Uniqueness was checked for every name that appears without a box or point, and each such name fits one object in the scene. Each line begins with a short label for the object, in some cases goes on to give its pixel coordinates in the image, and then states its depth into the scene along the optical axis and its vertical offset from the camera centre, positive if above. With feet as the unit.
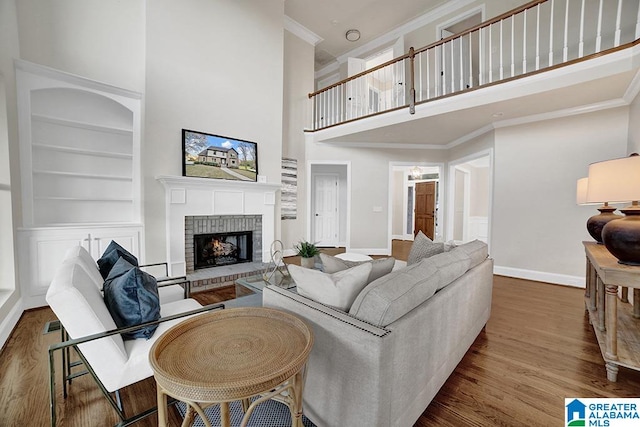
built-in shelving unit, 9.31 +1.58
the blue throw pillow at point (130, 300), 4.40 -1.62
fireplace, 13.00 -1.98
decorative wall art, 18.27 +1.24
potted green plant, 9.95 -1.85
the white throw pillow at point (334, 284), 4.29 -1.32
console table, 5.29 -2.80
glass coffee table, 8.62 -2.68
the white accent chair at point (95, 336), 3.69 -1.88
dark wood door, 25.75 -0.12
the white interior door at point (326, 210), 23.93 -0.34
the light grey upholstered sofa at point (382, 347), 3.43 -2.08
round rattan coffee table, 2.65 -1.83
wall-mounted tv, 12.75 +2.57
